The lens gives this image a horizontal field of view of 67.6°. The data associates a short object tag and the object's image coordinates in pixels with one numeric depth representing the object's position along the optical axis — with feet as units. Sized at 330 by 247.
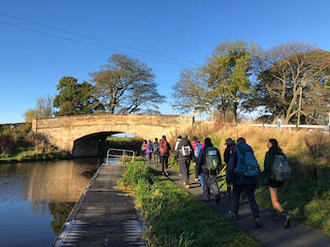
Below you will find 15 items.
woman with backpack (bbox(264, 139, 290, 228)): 14.51
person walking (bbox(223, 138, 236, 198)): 21.05
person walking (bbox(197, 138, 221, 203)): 19.51
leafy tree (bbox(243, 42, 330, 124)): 77.97
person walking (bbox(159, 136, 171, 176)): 34.71
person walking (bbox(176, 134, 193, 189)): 26.48
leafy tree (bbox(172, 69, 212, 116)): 97.09
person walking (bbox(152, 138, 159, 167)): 45.78
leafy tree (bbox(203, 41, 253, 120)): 90.79
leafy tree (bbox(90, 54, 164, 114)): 106.52
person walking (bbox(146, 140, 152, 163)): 51.86
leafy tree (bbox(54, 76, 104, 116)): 126.41
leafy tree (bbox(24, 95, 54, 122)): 130.21
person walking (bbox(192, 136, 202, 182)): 25.52
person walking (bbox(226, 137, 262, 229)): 14.37
